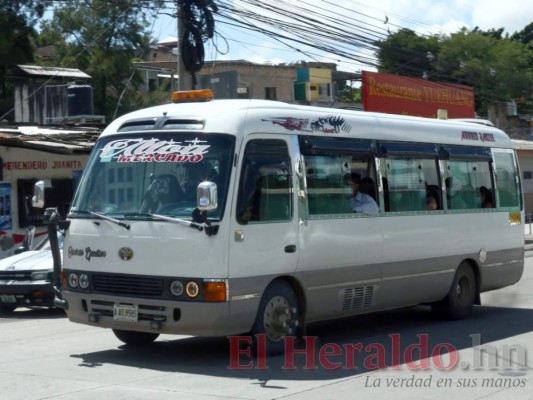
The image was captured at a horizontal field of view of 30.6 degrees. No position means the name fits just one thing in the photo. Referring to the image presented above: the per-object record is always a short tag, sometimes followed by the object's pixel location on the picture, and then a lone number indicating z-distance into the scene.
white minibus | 9.98
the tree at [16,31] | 40.34
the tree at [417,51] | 57.12
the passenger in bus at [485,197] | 14.86
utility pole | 21.25
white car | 15.52
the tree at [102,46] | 54.44
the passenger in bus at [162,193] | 10.20
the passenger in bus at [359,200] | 12.05
